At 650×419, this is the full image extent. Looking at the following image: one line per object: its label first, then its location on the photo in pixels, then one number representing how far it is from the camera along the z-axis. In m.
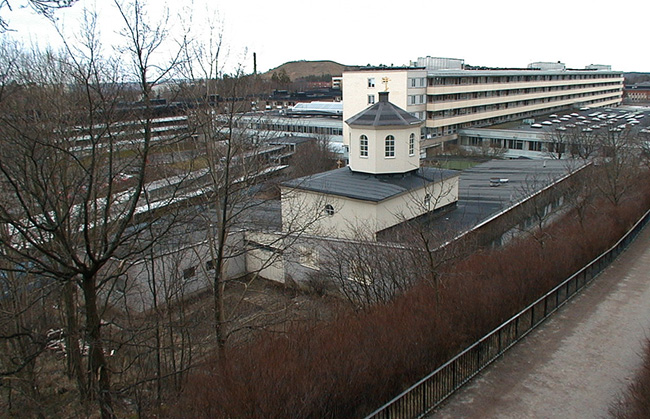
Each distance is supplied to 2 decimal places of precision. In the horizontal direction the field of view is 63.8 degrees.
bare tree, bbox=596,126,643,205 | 25.02
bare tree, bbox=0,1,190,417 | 7.44
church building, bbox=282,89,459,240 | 21.02
